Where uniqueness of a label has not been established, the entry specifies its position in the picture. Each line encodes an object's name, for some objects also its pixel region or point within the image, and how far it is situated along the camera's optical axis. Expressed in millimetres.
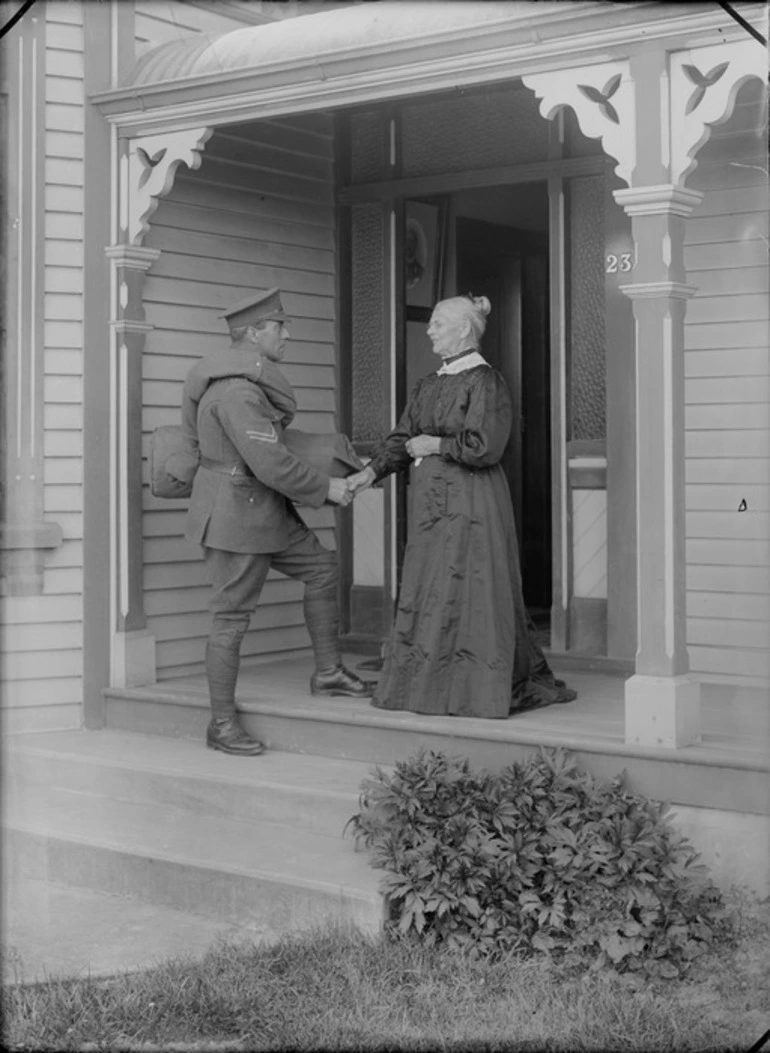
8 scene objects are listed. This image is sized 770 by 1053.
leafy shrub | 5129
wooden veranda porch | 5664
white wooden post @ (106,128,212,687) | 7637
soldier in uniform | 6789
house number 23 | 7801
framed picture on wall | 8781
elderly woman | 6652
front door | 9625
